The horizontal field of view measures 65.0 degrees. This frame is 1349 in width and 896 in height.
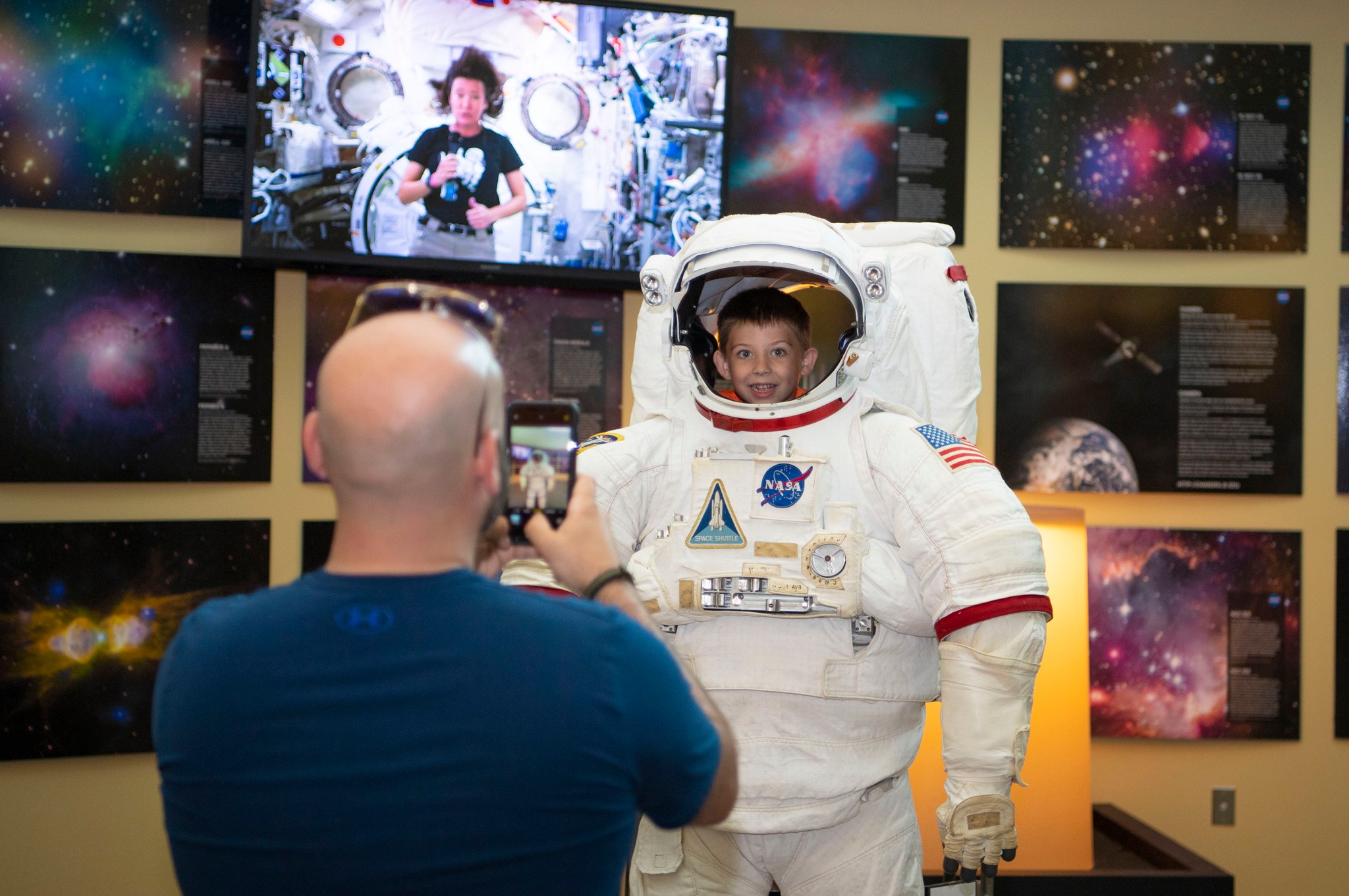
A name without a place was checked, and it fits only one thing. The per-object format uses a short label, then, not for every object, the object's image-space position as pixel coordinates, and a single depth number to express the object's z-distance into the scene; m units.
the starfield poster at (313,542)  3.38
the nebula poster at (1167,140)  3.51
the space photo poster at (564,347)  3.49
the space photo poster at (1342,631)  3.52
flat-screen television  3.06
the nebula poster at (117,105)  3.15
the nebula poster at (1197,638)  3.53
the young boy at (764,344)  2.17
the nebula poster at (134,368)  3.18
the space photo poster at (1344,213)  3.52
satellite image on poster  3.53
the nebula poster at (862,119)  3.52
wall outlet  3.53
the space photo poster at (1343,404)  3.54
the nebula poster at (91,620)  3.17
